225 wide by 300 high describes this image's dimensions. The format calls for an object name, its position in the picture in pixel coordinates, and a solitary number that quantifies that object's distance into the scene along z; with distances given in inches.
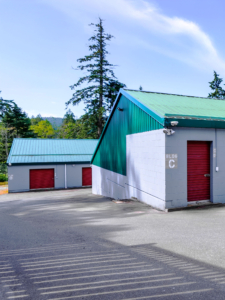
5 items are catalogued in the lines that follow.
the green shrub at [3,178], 1383.9
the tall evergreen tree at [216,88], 1513.3
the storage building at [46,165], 974.4
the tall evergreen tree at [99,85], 1326.3
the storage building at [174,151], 323.0
